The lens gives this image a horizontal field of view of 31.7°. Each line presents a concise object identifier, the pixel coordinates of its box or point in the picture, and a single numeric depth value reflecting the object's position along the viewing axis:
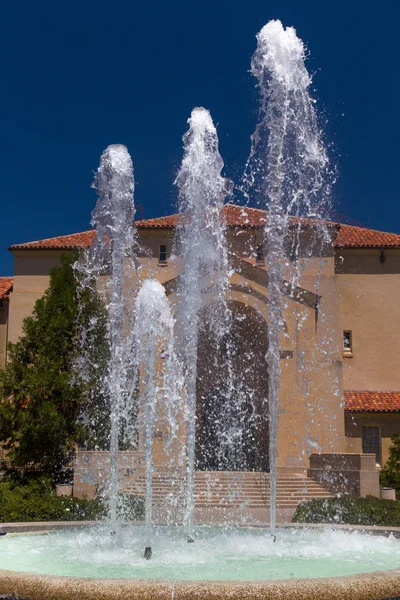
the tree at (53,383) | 22.86
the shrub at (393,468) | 26.16
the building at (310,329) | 26.93
